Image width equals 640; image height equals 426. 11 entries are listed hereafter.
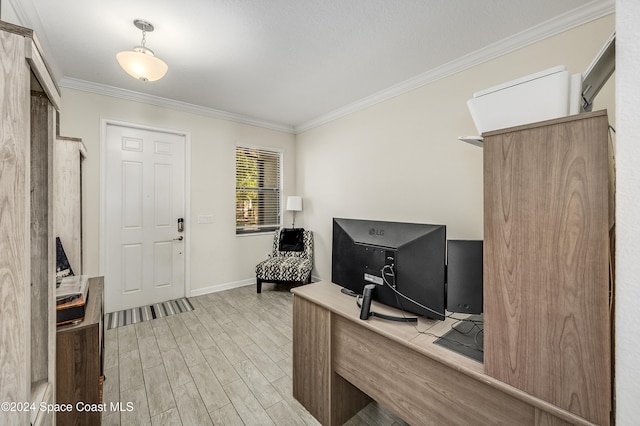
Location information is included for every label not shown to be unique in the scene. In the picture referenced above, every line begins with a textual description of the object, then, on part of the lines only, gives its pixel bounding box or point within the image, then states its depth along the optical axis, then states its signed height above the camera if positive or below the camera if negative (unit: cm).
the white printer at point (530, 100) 100 +46
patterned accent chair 383 -77
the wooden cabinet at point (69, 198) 187 +8
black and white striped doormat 297 -126
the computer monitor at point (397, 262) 127 -28
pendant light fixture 192 +111
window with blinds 420 +35
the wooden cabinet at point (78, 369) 125 -79
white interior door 318 -9
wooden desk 97 -75
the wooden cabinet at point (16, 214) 65 -1
